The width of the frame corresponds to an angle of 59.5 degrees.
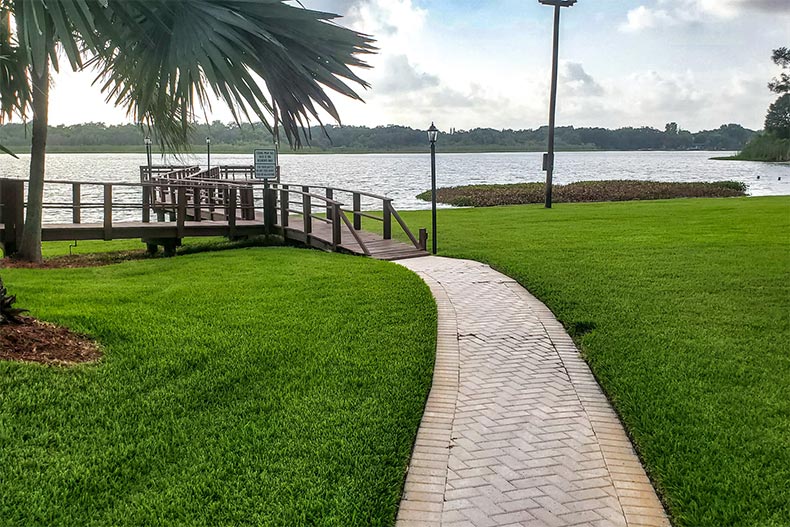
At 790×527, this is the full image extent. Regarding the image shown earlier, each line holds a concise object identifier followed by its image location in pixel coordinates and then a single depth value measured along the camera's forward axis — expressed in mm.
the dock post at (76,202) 15586
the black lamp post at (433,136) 14580
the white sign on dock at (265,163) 16438
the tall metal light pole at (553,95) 25141
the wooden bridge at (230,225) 13789
